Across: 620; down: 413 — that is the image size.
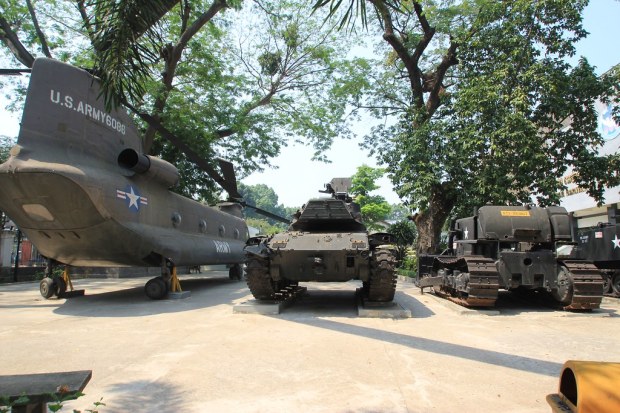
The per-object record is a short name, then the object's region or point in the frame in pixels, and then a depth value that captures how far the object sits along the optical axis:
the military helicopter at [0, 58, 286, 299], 8.56
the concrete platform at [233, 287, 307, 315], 8.58
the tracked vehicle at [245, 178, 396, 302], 8.35
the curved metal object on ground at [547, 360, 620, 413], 1.91
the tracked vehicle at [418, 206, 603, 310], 8.62
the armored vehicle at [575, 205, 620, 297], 12.00
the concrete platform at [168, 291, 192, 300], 10.96
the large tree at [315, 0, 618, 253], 14.26
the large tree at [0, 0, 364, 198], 16.59
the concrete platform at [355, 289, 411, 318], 8.21
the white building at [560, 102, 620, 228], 19.44
